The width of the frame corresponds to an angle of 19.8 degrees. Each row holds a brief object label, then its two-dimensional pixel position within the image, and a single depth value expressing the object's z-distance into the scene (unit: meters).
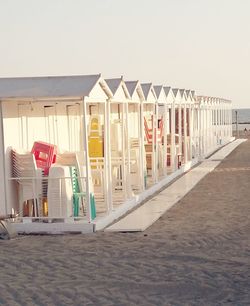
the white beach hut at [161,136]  18.16
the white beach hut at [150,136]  16.38
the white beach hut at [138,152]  14.56
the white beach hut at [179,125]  21.08
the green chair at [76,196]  11.02
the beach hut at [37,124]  10.55
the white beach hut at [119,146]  12.91
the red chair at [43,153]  11.45
